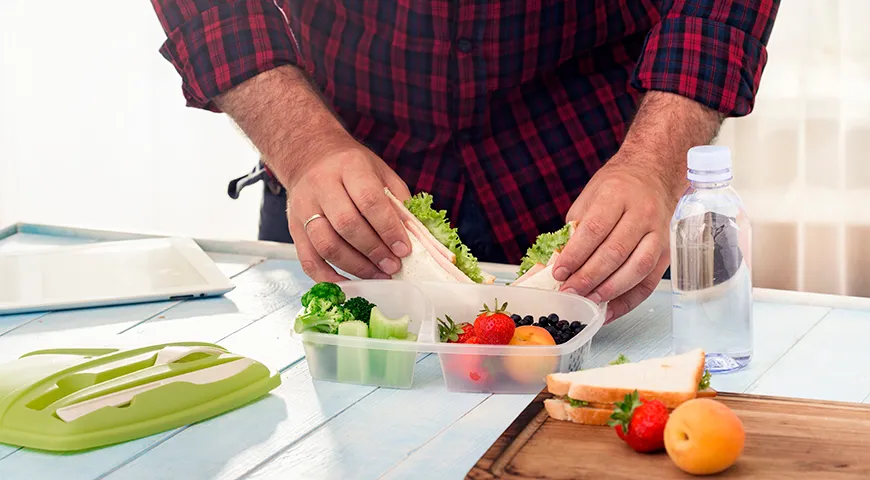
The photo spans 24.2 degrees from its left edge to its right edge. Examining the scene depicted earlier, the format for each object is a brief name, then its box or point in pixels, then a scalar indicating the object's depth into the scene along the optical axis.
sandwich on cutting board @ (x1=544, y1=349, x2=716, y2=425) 1.49
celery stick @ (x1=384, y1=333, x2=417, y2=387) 1.63
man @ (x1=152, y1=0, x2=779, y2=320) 1.77
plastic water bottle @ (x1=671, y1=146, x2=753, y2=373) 1.63
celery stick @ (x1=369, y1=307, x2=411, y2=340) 1.63
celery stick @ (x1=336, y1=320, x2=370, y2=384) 1.63
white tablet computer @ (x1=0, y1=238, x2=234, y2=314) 1.91
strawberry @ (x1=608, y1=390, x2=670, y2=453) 1.43
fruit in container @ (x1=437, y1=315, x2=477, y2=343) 1.63
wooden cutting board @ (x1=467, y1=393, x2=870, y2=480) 1.41
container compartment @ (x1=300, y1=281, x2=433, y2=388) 1.63
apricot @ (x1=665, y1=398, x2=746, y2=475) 1.39
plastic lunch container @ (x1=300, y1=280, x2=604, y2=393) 1.60
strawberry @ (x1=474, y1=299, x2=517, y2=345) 1.59
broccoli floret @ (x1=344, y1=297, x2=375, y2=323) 1.64
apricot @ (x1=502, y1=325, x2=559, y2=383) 1.60
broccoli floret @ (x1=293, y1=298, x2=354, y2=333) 1.64
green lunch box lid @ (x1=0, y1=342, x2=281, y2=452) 1.53
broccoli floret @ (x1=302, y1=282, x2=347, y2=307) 1.65
